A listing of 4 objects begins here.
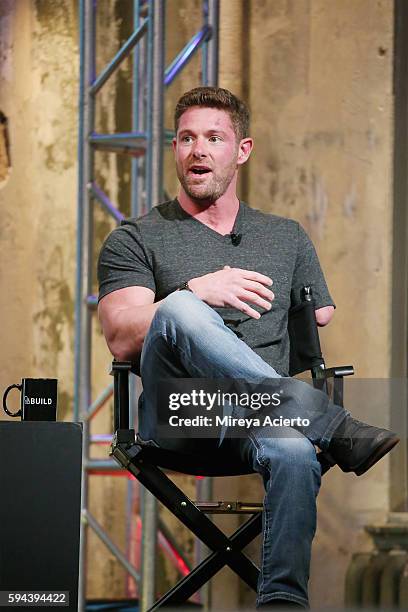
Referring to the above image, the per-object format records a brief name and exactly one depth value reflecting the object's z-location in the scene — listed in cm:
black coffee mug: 469
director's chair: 503
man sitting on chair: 455
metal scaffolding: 823
